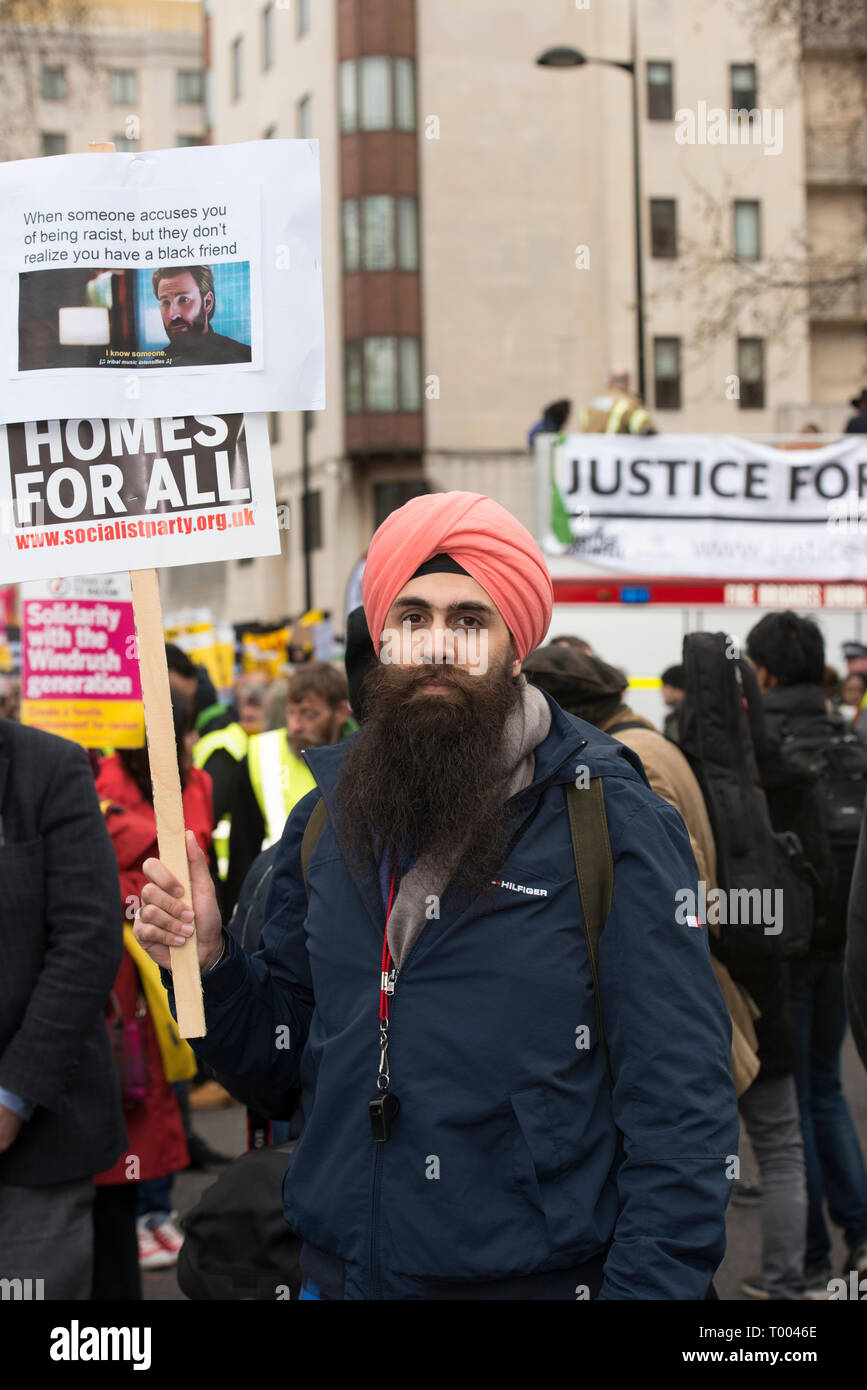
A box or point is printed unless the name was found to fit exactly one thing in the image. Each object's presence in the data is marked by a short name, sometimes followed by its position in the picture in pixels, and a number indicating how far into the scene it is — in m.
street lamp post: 16.98
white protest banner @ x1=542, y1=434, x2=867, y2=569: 10.57
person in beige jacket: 4.32
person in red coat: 4.07
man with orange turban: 2.20
